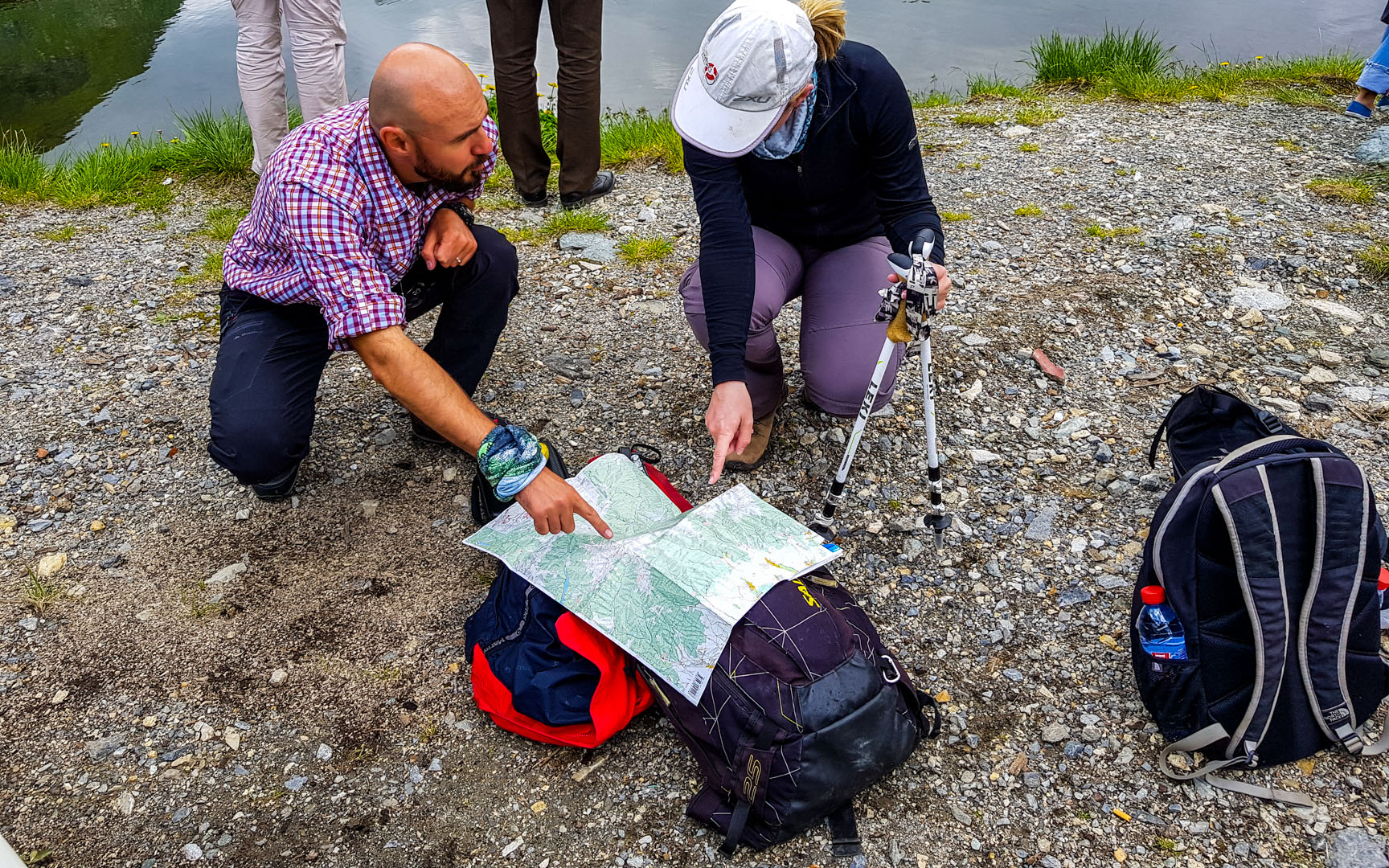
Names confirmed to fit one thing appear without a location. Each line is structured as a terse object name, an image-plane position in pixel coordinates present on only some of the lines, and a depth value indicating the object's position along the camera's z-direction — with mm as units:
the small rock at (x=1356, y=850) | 2312
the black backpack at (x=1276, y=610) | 2420
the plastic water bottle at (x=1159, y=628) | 2592
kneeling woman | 2773
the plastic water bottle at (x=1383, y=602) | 2535
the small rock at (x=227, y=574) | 3266
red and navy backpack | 2590
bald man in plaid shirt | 2736
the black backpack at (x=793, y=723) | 2316
